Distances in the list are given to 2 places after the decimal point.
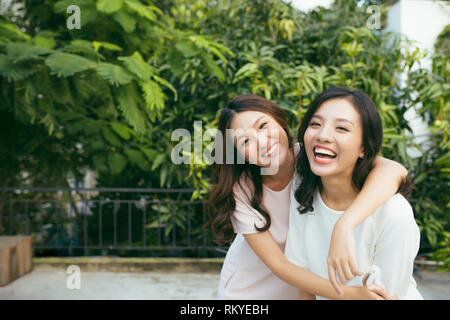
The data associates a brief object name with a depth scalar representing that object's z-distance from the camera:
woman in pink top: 1.27
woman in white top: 1.07
